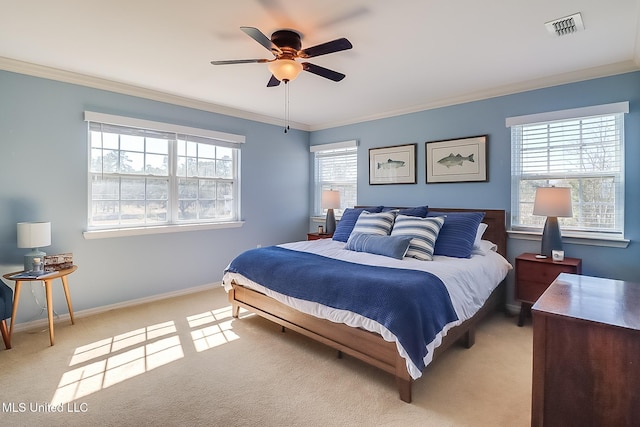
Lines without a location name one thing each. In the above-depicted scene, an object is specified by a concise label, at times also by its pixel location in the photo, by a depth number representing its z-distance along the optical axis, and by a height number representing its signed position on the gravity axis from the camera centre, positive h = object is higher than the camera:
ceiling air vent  2.15 +1.31
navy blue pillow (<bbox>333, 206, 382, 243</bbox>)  3.97 -0.14
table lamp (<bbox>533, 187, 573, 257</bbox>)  2.91 +0.02
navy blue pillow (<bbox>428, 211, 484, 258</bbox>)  3.06 -0.23
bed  1.99 -0.75
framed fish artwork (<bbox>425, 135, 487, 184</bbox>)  3.70 +0.64
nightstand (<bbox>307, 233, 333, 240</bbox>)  4.74 -0.37
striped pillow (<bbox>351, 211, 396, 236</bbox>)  3.53 -0.13
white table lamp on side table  2.74 -0.24
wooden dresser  1.24 -0.61
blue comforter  1.91 -0.56
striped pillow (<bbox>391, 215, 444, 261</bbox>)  3.00 -0.20
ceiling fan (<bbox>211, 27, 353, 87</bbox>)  2.27 +1.12
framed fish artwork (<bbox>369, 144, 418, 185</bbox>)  4.31 +0.67
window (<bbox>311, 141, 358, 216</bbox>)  5.05 +0.66
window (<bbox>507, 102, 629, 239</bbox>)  2.96 +0.49
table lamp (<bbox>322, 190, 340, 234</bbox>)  4.75 +0.14
